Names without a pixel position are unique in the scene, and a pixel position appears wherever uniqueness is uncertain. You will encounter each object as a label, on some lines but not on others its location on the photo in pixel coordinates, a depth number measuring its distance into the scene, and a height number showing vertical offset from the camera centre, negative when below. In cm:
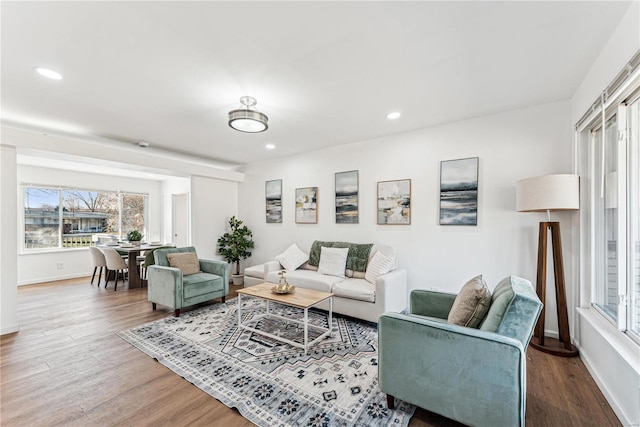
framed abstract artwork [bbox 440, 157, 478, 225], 338 +32
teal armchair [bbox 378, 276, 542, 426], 145 -84
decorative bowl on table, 314 -85
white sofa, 322 -92
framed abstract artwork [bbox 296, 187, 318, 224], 486 +20
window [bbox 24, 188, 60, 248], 571 -6
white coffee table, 272 -90
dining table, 525 -91
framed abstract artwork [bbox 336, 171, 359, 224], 438 +31
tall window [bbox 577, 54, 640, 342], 184 +11
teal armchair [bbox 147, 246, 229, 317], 359 -94
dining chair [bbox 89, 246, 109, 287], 544 -86
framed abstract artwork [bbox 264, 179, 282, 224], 538 +32
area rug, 183 -132
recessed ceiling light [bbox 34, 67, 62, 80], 223 +120
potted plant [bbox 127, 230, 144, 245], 588 -46
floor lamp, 246 -11
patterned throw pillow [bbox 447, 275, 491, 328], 176 -59
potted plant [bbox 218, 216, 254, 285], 555 -62
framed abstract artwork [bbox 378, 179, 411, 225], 387 +21
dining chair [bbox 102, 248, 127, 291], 511 -86
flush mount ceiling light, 270 +98
